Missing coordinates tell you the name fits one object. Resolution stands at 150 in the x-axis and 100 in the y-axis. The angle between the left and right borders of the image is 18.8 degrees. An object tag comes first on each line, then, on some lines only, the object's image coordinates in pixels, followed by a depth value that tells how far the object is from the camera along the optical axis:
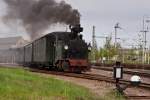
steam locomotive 31.88
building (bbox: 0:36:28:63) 62.77
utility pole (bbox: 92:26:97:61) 91.94
